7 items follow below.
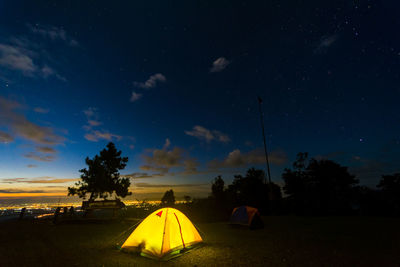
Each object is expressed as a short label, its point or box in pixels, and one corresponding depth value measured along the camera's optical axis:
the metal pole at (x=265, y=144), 24.80
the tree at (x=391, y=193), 23.95
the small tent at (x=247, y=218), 13.79
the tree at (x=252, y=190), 31.12
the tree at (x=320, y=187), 27.65
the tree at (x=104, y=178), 27.45
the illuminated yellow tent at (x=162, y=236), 7.38
